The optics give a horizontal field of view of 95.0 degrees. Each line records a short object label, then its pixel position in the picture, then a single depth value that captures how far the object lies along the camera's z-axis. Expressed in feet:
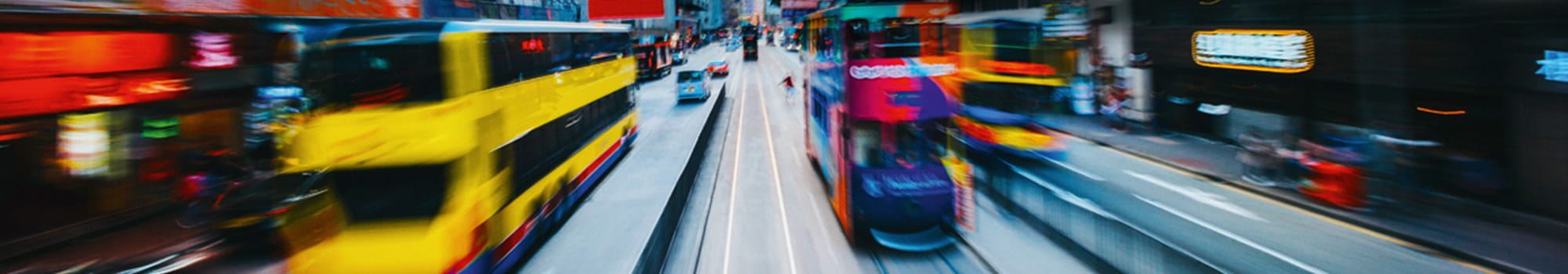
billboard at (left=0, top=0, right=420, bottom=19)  28.81
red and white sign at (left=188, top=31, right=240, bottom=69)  34.24
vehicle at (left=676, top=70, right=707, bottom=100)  75.82
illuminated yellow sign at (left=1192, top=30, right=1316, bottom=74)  41.24
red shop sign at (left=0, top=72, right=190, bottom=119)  26.43
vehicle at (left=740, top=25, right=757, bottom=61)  165.89
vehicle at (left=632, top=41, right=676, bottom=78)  112.06
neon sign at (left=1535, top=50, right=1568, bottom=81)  26.99
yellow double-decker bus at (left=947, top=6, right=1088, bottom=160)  56.39
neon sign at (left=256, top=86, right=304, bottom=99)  39.29
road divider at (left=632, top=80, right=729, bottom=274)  23.30
